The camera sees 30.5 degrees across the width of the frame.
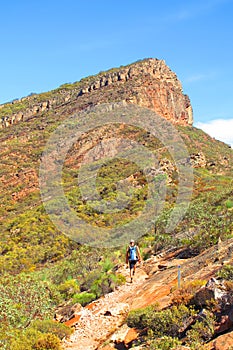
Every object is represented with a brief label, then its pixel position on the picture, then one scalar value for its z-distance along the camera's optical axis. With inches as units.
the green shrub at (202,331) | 285.9
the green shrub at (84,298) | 583.8
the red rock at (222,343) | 257.1
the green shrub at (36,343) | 363.3
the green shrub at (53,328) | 420.5
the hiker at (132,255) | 523.8
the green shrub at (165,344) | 281.7
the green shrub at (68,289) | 687.1
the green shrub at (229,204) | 887.7
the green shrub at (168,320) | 315.9
